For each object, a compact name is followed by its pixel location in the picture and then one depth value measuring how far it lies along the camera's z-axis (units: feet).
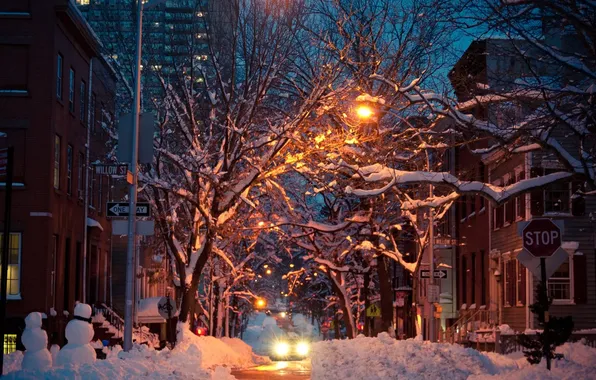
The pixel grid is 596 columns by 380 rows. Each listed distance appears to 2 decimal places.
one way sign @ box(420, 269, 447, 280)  111.96
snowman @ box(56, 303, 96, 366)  55.21
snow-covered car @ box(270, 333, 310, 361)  199.41
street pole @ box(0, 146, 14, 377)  50.76
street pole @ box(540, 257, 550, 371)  53.49
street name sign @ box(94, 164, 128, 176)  69.36
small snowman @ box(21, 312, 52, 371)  53.52
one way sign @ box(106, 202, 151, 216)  71.26
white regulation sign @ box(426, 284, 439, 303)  111.65
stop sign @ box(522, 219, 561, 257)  50.19
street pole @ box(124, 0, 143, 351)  70.23
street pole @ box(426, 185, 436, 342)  113.41
